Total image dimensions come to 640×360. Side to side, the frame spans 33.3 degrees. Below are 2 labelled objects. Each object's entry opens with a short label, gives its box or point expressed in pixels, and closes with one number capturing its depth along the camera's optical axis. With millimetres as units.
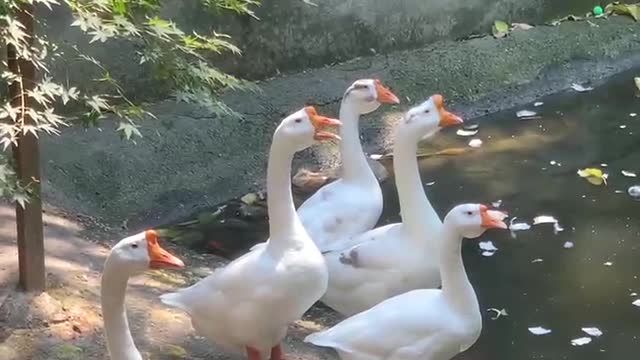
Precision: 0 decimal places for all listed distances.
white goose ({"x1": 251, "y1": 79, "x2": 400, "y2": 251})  4875
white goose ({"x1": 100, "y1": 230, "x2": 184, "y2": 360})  3236
